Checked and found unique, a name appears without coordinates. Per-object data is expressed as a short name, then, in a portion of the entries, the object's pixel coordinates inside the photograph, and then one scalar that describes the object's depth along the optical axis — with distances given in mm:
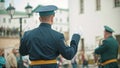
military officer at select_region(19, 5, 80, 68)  5508
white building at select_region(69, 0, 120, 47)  39625
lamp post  21750
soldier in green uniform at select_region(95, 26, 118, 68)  9023
